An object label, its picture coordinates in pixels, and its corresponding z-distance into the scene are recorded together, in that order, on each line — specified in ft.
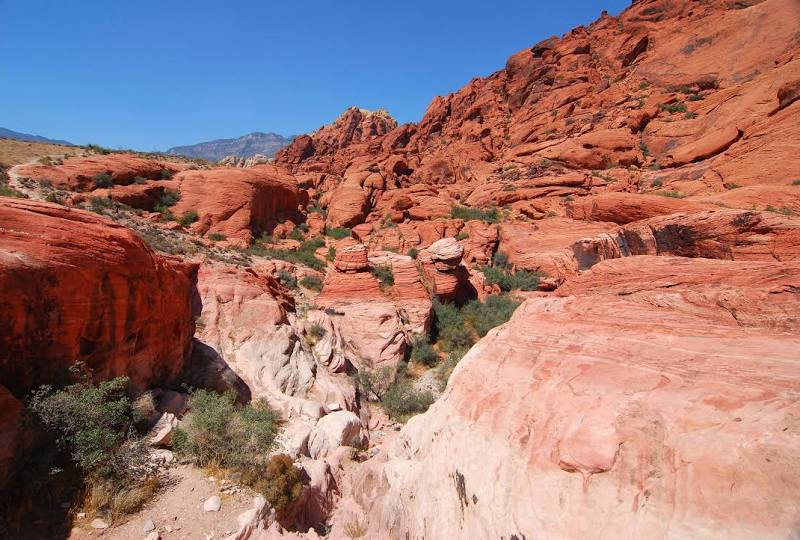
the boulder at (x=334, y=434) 28.48
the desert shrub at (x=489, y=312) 57.00
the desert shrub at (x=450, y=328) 55.16
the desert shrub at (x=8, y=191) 52.85
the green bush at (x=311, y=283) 67.05
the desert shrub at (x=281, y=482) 19.29
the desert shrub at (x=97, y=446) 16.67
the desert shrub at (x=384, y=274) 62.30
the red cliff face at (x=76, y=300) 17.67
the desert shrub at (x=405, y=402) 40.63
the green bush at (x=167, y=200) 77.71
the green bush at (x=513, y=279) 67.86
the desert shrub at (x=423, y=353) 51.42
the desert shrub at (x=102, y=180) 71.50
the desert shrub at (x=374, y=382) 44.41
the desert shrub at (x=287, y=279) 65.04
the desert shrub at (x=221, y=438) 21.04
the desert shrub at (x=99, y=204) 63.21
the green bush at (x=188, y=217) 76.89
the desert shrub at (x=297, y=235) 96.27
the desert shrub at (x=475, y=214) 88.07
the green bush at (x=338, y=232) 99.70
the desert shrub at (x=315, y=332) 46.98
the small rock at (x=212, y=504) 17.66
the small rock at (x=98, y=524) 15.25
